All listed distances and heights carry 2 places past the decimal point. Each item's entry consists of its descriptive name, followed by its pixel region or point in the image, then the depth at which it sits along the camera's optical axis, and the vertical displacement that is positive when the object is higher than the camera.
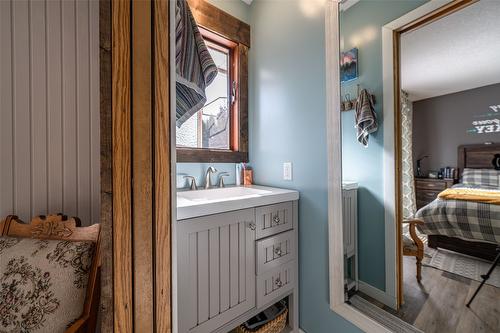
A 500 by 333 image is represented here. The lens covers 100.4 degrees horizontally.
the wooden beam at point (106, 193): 0.64 -0.08
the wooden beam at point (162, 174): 0.69 -0.02
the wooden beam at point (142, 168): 0.66 +0.00
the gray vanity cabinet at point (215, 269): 0.96 -0.52
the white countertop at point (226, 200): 0.97 -0.19
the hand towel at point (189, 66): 1.08 +0.55
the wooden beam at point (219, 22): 1.54 +1.15
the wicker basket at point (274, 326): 1.20 -0.96
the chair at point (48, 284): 0.74 -0.43
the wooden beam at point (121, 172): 0.64 -0.01
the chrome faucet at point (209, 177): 1.59 -0.08
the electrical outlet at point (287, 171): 1.46 -0.04
